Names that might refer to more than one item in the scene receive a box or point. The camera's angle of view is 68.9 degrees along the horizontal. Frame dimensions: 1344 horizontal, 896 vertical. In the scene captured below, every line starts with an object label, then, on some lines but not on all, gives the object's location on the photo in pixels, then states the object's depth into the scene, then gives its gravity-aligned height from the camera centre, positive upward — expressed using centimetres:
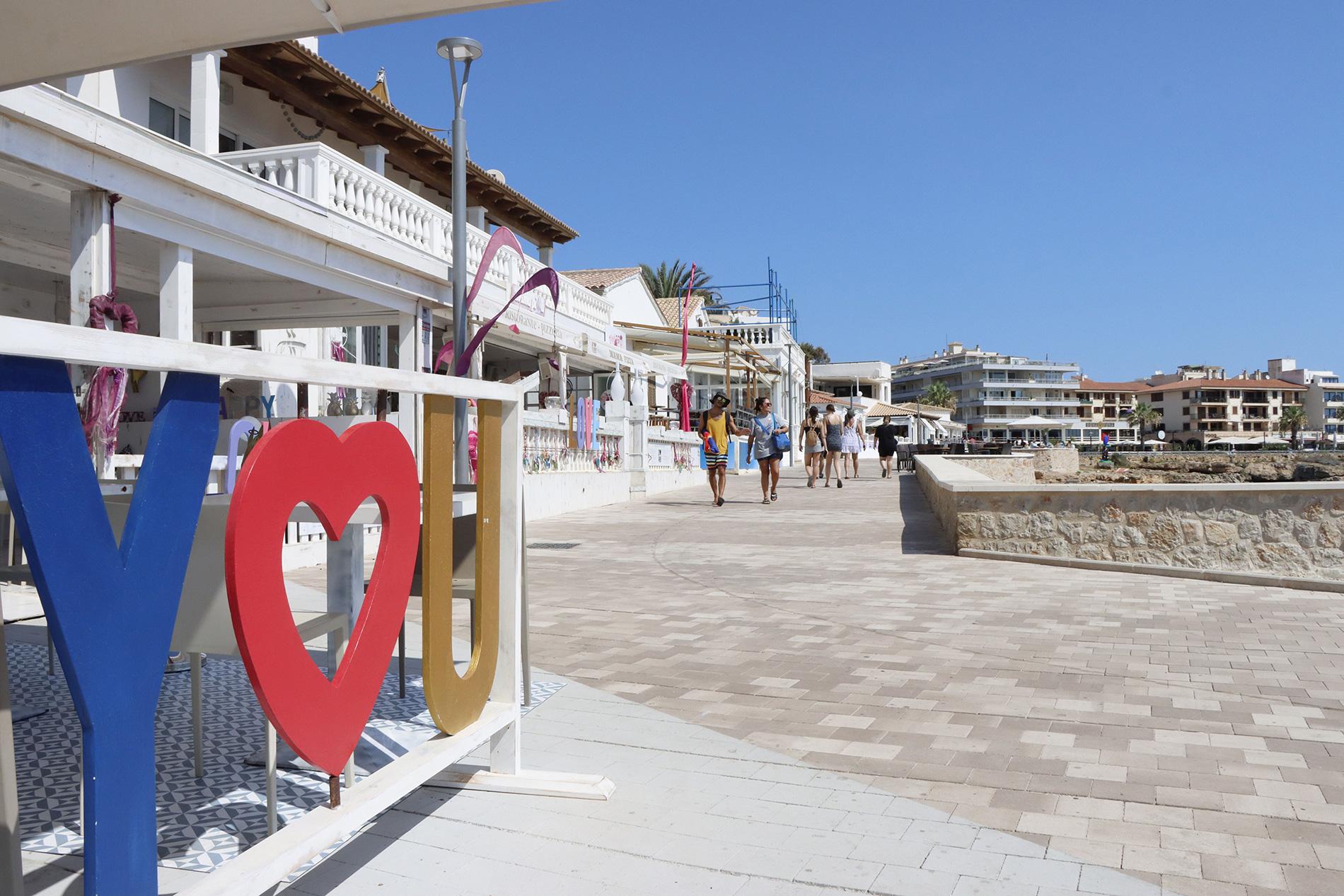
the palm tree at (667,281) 6219 +1080
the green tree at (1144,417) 14975 +455
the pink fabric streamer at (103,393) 793 +48
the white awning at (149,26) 302 +149
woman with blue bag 1653 +7
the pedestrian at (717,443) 1620 +11
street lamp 1062 +310
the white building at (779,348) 4022 +426
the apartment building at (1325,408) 14762 +583
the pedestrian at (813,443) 2084 +12
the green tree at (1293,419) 13975 +384
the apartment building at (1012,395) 14575 +796
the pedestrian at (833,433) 2139 +35
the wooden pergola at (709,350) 2888 +321
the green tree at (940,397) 14400 +757
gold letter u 301 -40
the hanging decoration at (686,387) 2677 +192
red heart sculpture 219 -29
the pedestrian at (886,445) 2456 +9
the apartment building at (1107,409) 15100 +611
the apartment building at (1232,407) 14288 +590
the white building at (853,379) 7831 +561
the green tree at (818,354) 10999 +1089
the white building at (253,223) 826 +236
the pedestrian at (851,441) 2494 +18
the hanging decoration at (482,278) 970 +205
